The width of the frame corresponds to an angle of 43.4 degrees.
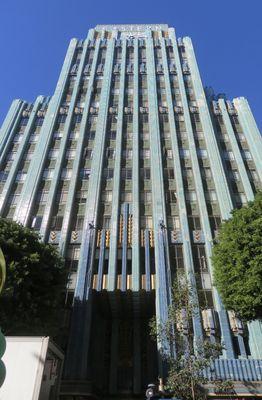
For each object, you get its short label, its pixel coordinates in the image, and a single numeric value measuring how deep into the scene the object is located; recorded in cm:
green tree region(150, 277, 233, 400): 1576
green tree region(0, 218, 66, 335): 2077
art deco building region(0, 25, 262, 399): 2919
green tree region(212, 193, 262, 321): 2055
